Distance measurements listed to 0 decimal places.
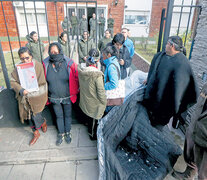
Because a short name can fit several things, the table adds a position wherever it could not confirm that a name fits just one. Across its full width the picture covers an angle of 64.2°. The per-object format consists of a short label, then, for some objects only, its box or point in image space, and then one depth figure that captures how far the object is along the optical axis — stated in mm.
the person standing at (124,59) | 3520
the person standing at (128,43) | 4012
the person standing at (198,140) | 1646
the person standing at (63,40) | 4081
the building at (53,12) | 12200
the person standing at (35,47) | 3988
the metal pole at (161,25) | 2623
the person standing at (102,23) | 12209
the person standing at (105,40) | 5344
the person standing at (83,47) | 4832
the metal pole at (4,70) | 2823
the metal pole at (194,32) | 2739
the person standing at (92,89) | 2271
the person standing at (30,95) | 2459
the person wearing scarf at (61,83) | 2465
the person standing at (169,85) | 2189
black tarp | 2176
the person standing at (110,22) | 13361
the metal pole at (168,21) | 2479
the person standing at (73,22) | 11742
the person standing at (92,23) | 10922
